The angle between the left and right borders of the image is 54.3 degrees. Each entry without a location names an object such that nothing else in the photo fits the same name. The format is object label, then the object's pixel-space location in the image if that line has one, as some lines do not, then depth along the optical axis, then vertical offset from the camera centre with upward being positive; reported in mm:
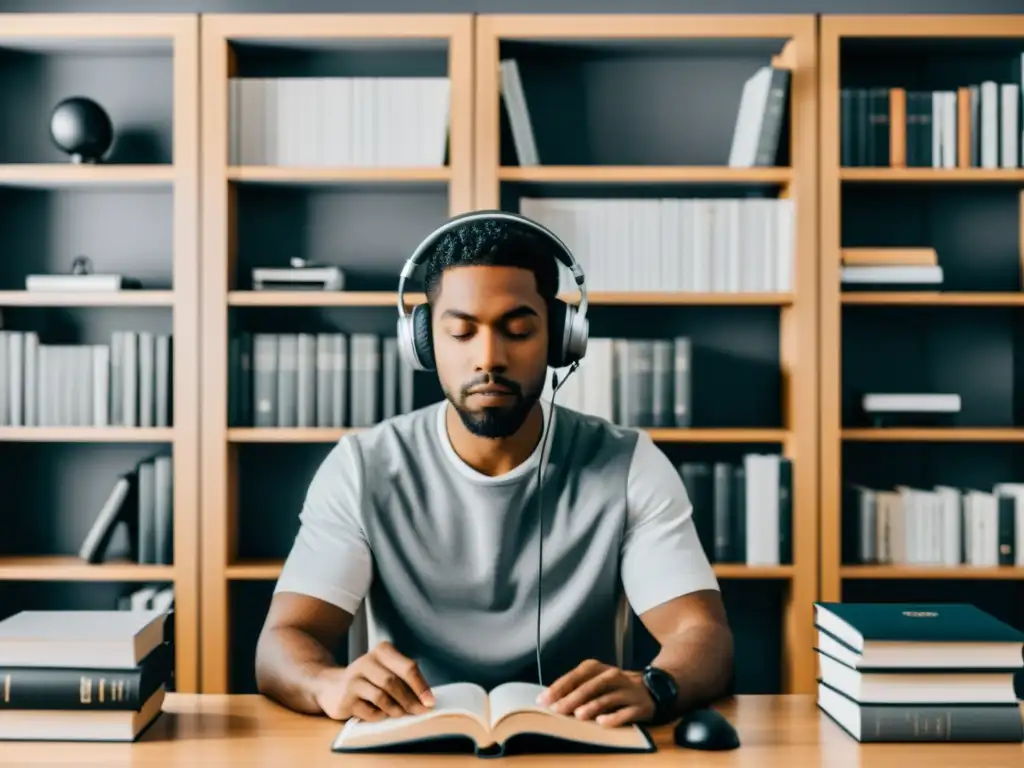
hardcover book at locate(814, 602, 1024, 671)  1132 -301
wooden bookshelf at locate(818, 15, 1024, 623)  2824 +205
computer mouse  1090 -389
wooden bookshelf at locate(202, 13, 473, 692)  2539 +480
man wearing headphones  1453 -211
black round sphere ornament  2613 +659
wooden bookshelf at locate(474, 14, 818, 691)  2541 +520
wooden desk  1056 -408
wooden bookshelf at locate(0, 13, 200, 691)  2547 +232
